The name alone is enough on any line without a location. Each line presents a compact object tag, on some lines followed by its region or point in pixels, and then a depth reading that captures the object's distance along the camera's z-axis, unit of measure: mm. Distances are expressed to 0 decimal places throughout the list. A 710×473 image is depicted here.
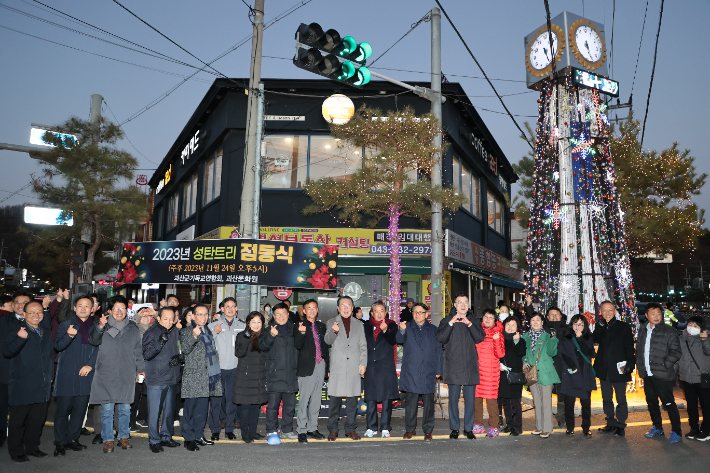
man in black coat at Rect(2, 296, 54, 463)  6234
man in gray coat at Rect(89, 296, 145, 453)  6660
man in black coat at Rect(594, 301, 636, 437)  7859
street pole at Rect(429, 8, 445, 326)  11312
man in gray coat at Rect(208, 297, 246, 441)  7480
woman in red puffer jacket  7840
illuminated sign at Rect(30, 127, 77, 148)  22748
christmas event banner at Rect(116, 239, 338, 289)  10602
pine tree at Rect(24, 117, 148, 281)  22344
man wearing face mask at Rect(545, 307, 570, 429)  8125
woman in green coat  7695
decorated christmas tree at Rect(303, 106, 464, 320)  13664
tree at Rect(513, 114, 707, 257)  23109
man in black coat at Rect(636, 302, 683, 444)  7582
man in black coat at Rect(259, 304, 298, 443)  7355
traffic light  8375
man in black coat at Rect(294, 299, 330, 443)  7543
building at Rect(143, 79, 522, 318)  18906
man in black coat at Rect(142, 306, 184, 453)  6707
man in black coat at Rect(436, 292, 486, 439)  7655
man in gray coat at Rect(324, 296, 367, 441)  7727
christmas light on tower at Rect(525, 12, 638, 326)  14266
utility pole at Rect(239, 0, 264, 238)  11539
